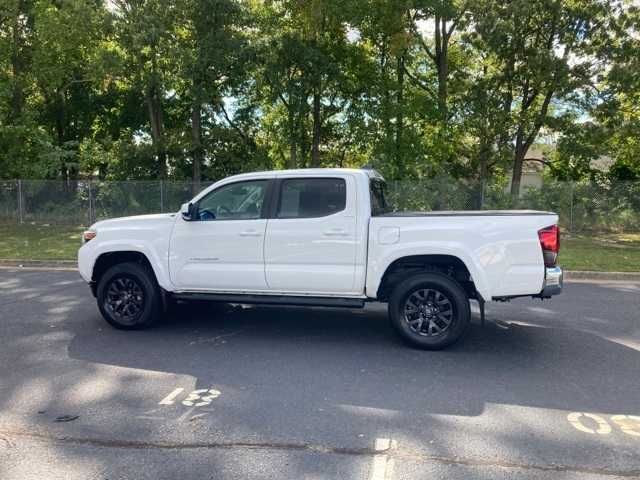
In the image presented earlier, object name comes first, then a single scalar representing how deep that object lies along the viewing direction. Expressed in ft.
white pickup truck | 19.63
